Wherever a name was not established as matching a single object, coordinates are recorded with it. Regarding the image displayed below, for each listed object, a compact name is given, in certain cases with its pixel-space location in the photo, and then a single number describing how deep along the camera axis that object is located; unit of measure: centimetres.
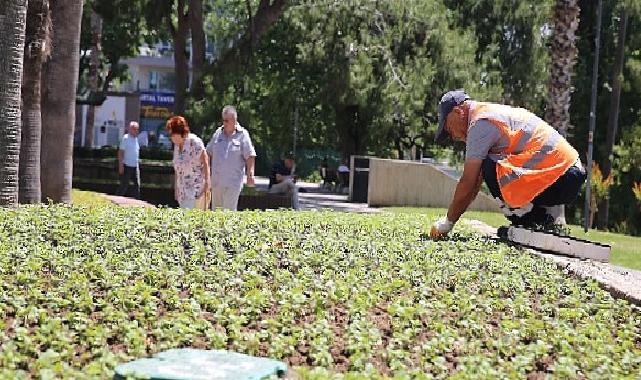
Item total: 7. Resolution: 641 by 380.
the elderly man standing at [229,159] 1254
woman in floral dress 1204
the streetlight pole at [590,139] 2242
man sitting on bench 2009
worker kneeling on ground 855
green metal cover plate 376
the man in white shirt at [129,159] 2048
